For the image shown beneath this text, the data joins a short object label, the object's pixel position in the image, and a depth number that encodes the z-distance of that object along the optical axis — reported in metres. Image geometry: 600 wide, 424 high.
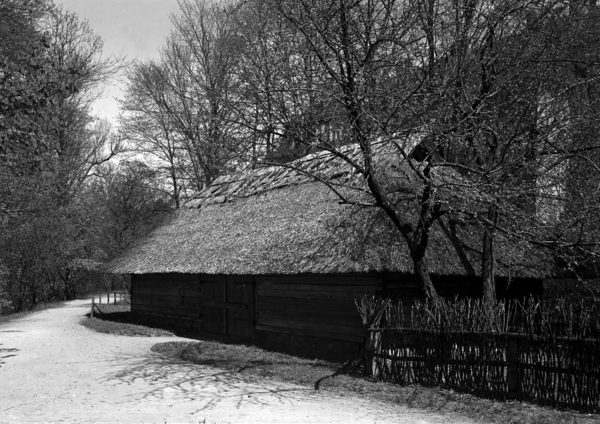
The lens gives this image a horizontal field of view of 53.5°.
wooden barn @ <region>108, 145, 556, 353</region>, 13.39
